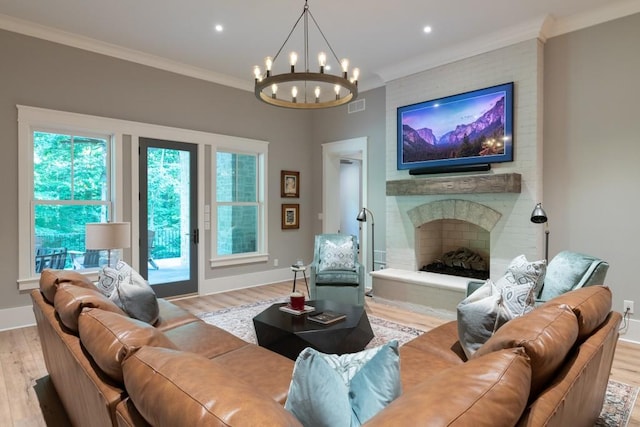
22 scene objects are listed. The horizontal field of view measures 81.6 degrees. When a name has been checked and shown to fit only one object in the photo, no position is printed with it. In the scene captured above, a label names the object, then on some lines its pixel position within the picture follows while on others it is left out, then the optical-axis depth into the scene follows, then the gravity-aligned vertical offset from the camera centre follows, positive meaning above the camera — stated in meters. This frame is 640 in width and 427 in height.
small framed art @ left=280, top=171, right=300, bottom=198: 6.56 +0.40
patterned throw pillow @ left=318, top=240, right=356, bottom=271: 4.69 -0.65
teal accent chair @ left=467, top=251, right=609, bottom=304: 2.47 -0.47
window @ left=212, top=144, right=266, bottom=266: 5.83 -0.04
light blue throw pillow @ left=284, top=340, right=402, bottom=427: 1.01 -0.54
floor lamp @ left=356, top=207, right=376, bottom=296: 5.86 -0.66
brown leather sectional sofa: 0.91 -0.51
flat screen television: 4.36 +0.97
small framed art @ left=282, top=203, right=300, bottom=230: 6.60 -0.18
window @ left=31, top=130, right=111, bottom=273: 4.30 +0.16
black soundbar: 4.51 +0.47
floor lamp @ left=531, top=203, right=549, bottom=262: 3.52 -0.10
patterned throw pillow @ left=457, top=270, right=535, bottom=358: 2.00 -0.58
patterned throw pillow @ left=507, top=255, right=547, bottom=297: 2.33 -0.42
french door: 5.05 -0.15
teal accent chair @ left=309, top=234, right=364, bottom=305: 4.48 -0.83
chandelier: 3.01 +1.06
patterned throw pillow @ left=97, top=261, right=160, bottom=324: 2.50 -0.60
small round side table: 4.15 -0.70
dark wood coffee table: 2.64 -0.95
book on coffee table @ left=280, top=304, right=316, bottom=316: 3.13 -0.90
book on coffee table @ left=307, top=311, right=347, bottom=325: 2.89 -0.90
